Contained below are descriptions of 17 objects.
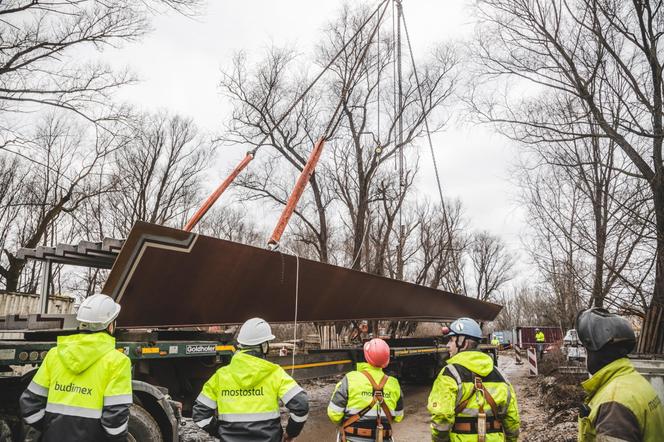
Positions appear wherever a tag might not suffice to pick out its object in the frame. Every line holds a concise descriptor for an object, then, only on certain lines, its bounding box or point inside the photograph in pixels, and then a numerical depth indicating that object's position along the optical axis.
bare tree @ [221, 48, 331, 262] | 18.48
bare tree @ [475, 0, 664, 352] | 8.20
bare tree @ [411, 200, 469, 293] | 29.05
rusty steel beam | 5.30
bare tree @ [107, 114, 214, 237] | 23.81
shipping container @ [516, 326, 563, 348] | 26.29
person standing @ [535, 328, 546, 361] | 22.58
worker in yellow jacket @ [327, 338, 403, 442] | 3.83
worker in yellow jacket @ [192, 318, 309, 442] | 3.18
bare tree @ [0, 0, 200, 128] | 7.89
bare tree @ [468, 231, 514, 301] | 48.16
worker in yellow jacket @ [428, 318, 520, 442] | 3.22
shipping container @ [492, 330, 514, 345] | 38.85
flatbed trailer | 4.40
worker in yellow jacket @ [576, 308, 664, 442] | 1.94
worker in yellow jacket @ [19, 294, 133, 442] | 2.89
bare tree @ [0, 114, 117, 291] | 19.32
